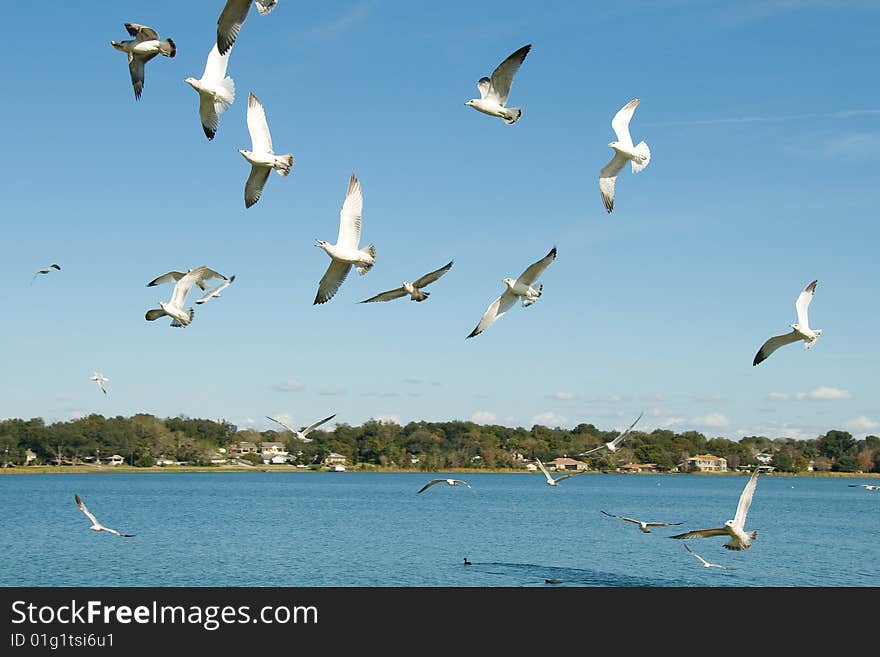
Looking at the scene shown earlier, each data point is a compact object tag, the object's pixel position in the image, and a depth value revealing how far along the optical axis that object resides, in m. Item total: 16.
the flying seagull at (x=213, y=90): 20.06
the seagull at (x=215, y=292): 25.70
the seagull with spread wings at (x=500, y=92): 21.09
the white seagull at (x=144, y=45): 20.09
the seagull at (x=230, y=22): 17.58
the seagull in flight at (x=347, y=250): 20.72
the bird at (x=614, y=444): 34.00
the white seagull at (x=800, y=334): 23.17
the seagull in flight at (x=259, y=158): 20.08
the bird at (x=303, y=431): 31.23
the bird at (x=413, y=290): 20.83
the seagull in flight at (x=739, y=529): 21.34
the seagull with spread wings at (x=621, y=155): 23.84
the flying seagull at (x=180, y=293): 25.38
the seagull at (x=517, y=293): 22.52
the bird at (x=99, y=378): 32.84
